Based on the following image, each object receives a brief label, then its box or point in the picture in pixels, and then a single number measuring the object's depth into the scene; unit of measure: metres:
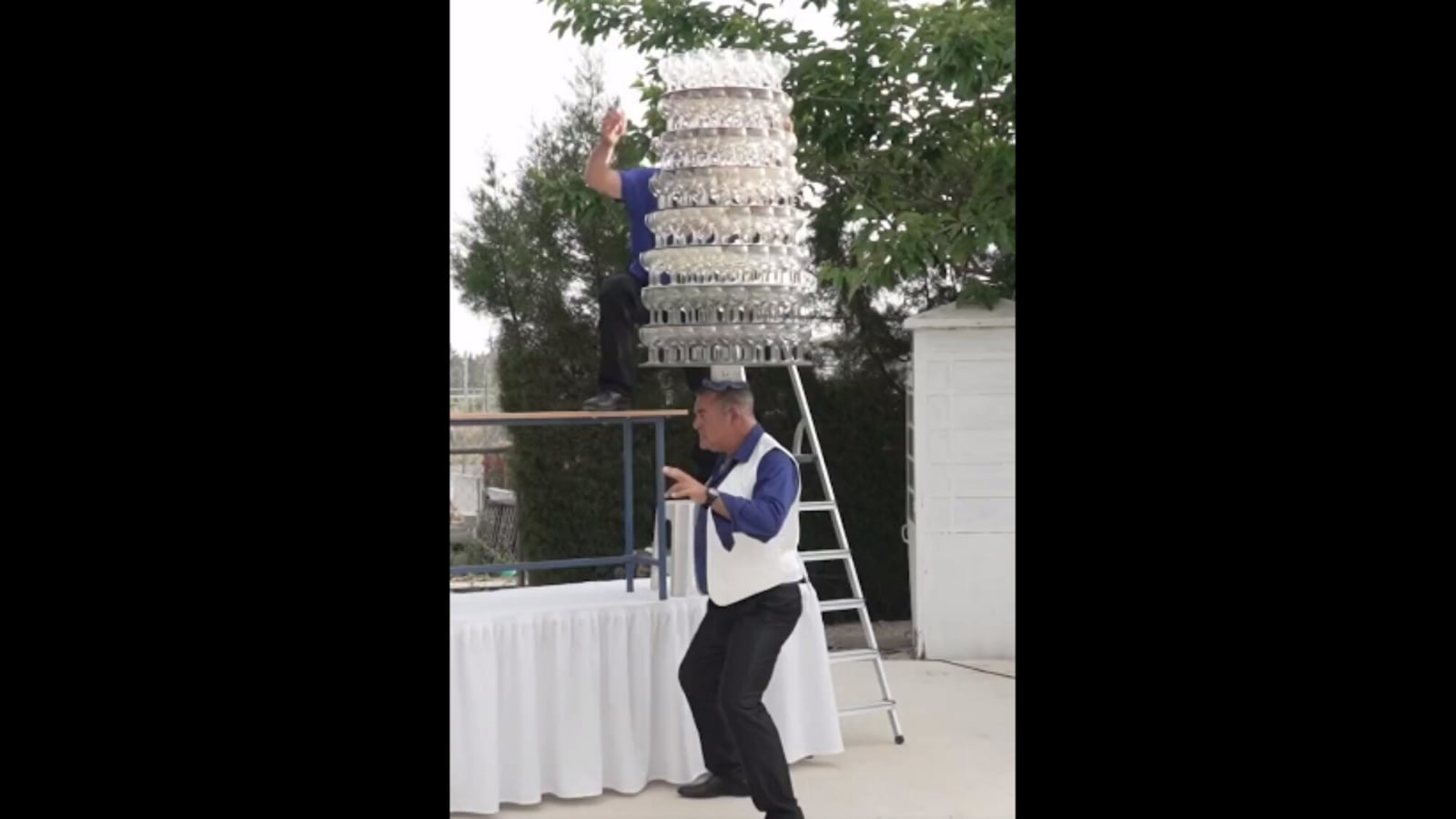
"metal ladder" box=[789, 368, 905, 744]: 6.23
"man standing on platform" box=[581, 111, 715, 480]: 5.17
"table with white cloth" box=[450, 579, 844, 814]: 5.23
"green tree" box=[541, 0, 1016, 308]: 8.12
